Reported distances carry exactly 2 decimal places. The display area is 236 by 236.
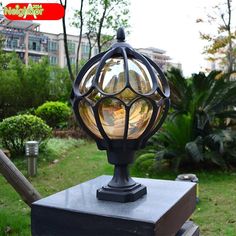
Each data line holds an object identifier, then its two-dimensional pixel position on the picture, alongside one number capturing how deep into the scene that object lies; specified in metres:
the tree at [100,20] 12.39
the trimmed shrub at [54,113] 11.12
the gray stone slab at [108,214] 1.00
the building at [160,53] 26.12
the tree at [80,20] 12.31
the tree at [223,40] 10.93
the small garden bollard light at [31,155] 5.42
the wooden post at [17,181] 2.63
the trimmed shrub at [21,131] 6.79
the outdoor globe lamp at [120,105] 1.09
